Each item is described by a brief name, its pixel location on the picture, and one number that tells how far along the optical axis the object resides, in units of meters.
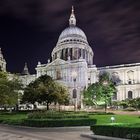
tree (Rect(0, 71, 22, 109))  29.99
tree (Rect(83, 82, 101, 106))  41.78
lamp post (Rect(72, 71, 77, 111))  67.76
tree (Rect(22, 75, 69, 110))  33.94
